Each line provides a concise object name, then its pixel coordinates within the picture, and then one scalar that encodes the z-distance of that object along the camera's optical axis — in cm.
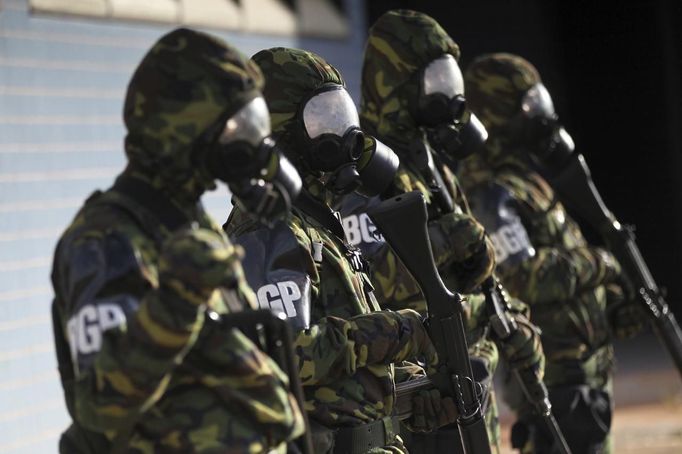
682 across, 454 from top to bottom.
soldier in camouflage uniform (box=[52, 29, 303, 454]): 558
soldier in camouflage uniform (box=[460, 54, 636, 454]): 1187
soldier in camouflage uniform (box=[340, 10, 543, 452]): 964
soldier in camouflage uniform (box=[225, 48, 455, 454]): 766
